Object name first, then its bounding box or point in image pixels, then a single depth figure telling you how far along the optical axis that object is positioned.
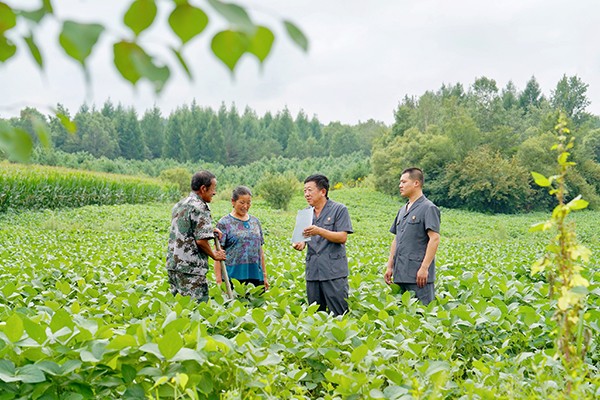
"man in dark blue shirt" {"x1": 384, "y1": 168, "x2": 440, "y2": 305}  5.23
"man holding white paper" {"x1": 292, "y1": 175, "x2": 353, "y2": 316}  5.29
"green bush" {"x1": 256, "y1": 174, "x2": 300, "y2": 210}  30.44
